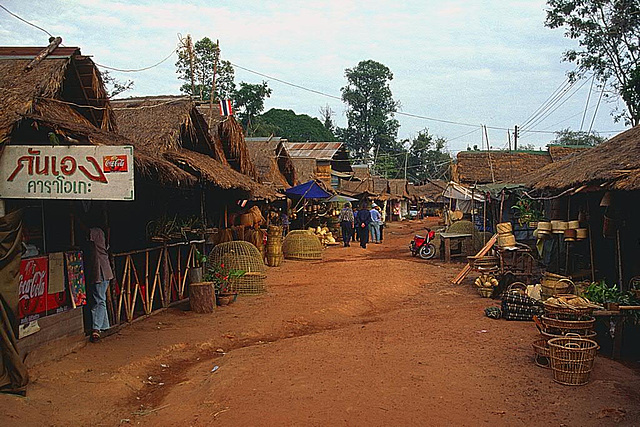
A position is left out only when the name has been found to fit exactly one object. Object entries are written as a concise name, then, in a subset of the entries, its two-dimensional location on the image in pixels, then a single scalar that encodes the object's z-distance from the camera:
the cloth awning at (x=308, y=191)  21.38
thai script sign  6.49
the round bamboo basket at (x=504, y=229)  13.95
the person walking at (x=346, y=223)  25.39
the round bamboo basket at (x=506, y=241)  13.76
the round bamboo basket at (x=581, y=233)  11.25
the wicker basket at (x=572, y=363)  6.73
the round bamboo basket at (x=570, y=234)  11.34
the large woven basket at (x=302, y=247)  20.48
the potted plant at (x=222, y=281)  12.12
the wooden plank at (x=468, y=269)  14.80
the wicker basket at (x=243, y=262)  13.41
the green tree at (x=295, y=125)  65.50
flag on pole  15.64
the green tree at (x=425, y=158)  70.06
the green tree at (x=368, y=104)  72.44
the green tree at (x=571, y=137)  54.28
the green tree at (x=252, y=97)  56.47
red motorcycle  21.20
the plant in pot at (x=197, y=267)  11.91
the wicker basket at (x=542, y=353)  7.41
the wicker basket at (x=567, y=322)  7.33
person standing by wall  8.46
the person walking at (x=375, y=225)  26.75
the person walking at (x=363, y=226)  24.89
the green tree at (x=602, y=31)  27.61
